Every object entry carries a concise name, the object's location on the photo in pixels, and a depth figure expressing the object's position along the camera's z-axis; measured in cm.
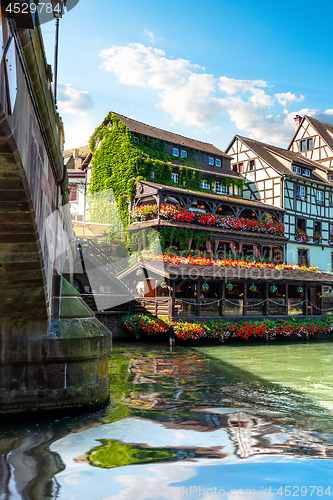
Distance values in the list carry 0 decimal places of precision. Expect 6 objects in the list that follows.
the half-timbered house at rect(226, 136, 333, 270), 3244
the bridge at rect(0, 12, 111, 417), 303
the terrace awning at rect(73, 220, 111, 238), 2312
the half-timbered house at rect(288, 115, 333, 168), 3788
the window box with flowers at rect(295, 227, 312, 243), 3262
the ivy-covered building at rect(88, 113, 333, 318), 2142
